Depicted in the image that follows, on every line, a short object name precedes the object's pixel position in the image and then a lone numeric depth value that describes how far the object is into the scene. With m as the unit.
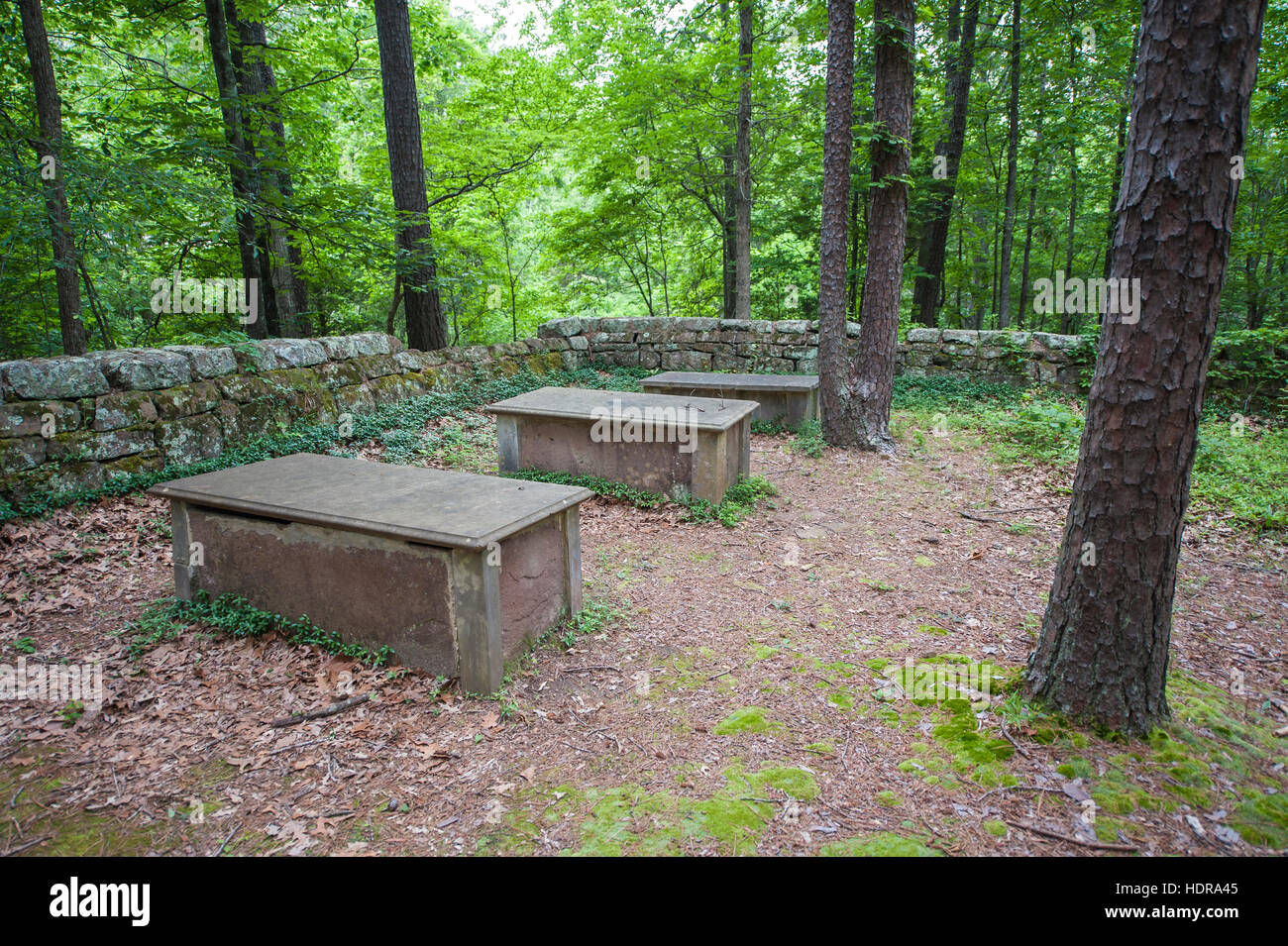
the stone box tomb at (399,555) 2.98
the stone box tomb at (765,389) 7.82
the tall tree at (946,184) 11.05
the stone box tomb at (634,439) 5.48
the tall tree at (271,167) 6.87
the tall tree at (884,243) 6.78
